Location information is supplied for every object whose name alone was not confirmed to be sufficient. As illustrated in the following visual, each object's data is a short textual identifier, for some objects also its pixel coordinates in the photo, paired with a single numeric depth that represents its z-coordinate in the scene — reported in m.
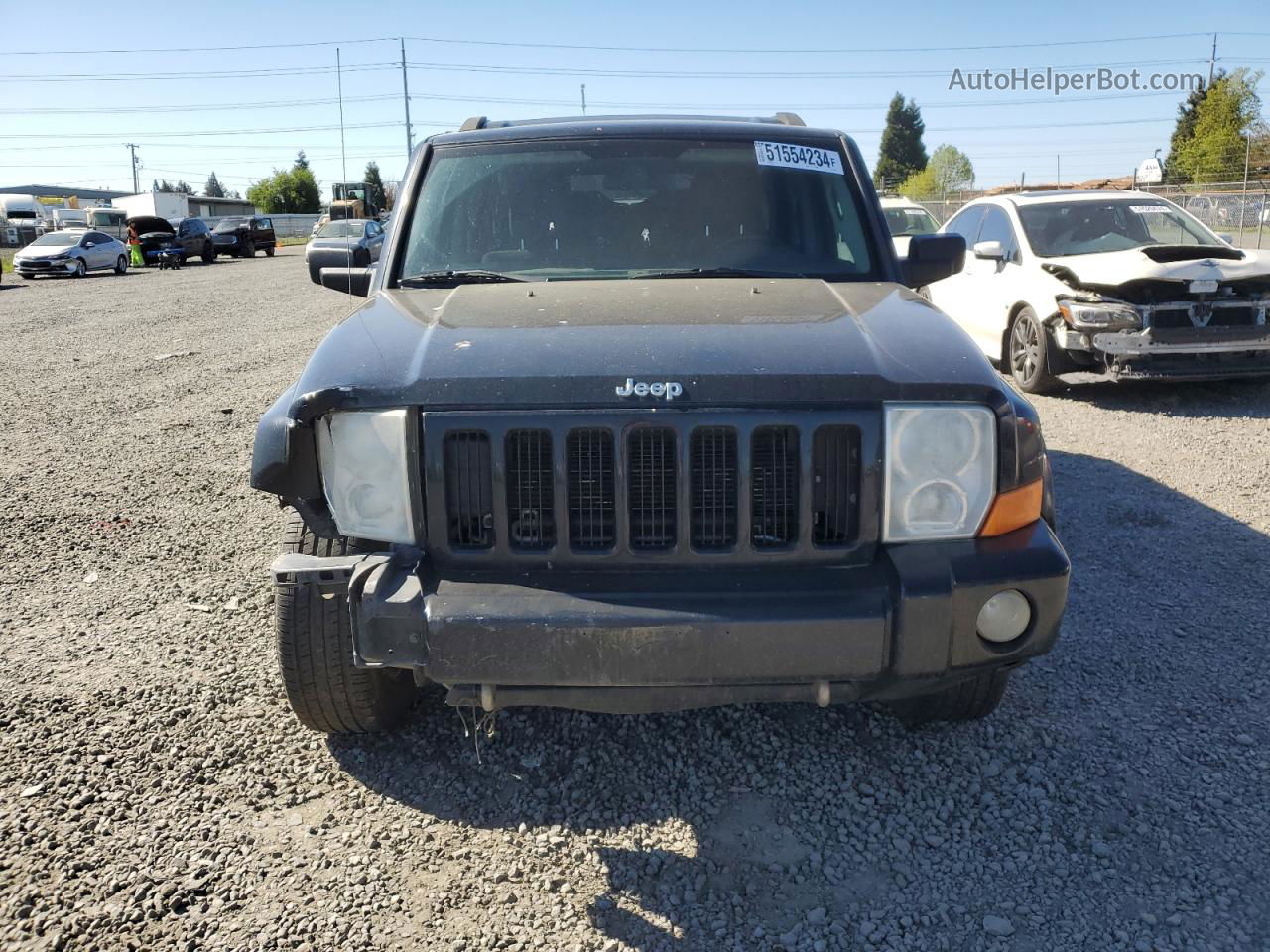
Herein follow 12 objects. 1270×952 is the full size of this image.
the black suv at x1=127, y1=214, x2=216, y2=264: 33.62
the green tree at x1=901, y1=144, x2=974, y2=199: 81.00
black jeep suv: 2.42
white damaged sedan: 7.76
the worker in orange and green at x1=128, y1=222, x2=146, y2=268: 33.41
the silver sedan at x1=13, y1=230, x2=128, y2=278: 28.75
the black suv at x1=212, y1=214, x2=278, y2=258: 39.47
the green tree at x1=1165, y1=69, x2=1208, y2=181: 63.66
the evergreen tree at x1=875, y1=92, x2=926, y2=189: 112.00
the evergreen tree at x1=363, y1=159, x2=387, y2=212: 68.25
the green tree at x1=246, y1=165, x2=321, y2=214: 98.81
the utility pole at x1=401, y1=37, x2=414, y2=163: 72.97
